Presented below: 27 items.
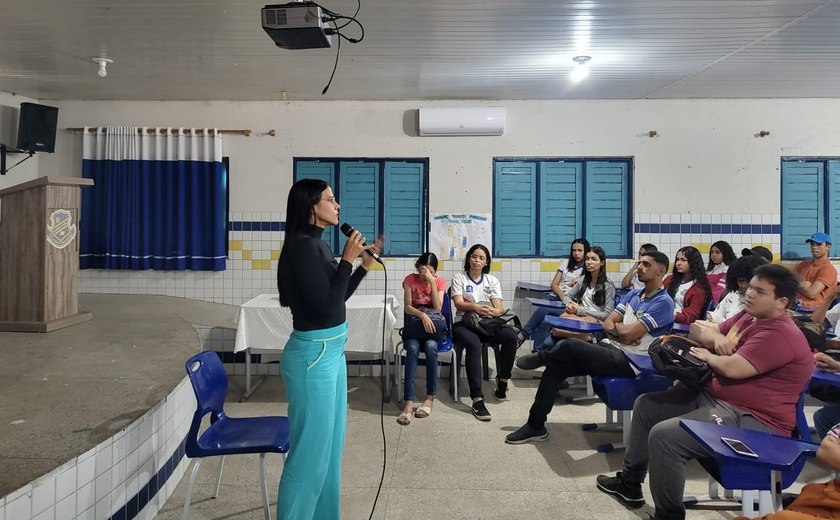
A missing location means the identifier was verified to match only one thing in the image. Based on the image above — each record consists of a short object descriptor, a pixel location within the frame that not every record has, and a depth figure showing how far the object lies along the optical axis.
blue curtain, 5.52
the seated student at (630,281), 5.37
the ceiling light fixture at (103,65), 4.36
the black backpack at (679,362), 2.29
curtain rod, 5.53
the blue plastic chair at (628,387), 2.90
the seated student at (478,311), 3.99
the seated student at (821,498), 1.50
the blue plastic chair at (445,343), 4.14
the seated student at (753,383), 2.12
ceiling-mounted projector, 2.73
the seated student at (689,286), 4.04
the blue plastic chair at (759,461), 1.73
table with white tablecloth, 4.16
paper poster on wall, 5.61
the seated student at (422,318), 3.87
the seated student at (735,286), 3.19
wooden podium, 3.28
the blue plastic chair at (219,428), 2.13
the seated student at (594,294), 4.22
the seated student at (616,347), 3.02
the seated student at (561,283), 5.06
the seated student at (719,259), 4.89
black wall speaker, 5.28
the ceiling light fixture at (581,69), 4.26
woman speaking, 1.88
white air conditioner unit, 5.43
